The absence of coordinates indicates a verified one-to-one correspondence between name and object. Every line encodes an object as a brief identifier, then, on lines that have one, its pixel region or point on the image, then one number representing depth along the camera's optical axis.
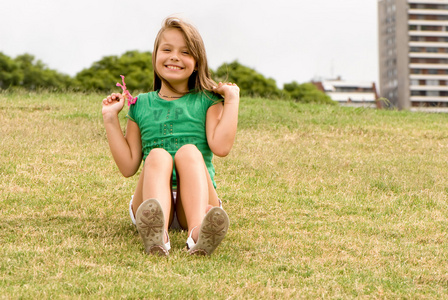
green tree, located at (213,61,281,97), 51.66
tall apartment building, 114.44
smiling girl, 4.35
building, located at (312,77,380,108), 121.69
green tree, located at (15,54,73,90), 52.06
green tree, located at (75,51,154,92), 46.31
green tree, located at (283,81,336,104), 61.12
